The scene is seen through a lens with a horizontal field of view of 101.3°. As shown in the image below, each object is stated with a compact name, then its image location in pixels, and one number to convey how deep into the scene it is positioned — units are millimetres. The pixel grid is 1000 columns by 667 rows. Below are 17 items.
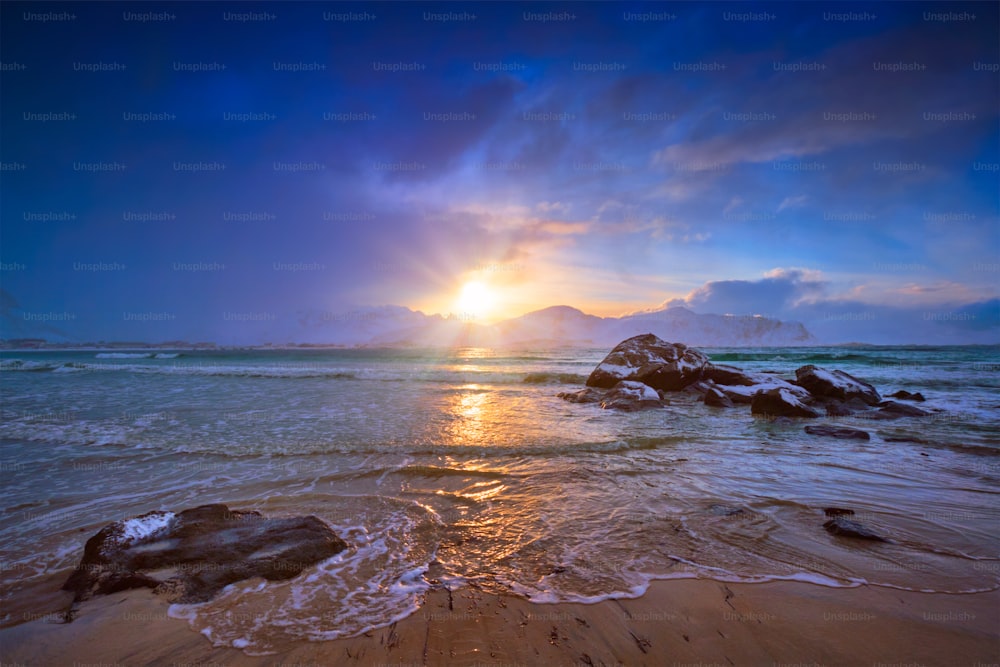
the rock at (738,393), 14094
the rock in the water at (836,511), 4691
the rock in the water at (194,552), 3379
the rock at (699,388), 15767
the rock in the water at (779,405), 11555
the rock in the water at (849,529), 4062
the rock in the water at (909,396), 13172
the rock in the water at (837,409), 12031
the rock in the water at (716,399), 13570
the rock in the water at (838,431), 8789
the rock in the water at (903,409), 11296
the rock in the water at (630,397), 13125
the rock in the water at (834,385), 13086
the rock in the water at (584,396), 14531
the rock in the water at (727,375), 15984
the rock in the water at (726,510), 4688
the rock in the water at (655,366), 16547
